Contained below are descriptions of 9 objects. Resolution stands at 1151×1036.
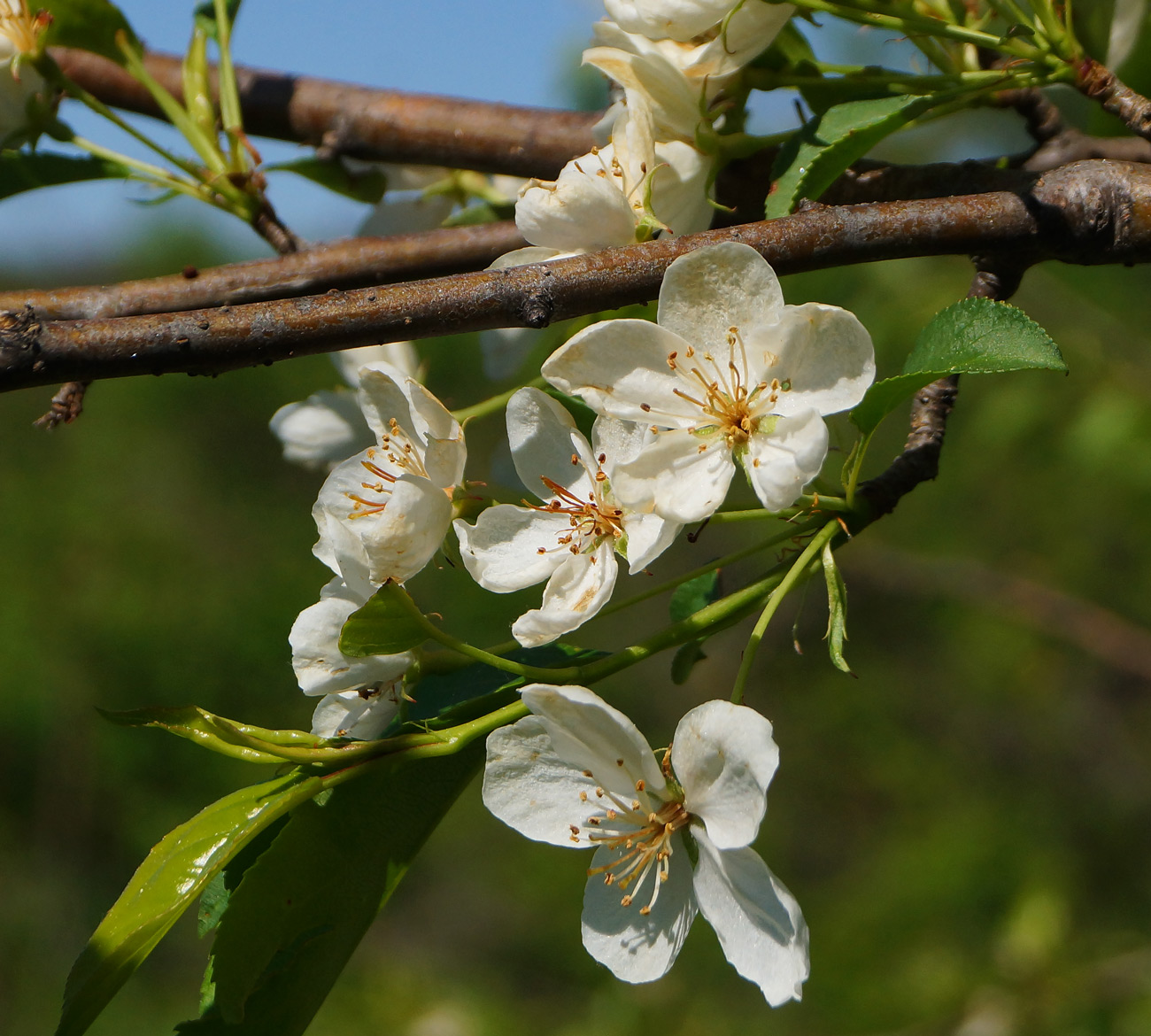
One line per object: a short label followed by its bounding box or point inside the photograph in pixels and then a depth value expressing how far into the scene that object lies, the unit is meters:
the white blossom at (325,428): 0.62
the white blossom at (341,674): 0.56
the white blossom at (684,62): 0.57
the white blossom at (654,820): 0.54
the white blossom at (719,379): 0.54
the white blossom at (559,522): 0.56
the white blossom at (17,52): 0.61
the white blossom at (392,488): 0.55
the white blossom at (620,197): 0.56
